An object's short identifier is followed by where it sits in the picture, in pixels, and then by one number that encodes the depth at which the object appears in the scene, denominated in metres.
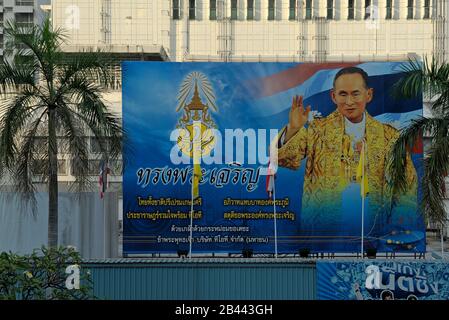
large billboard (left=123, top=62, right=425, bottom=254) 36.25
